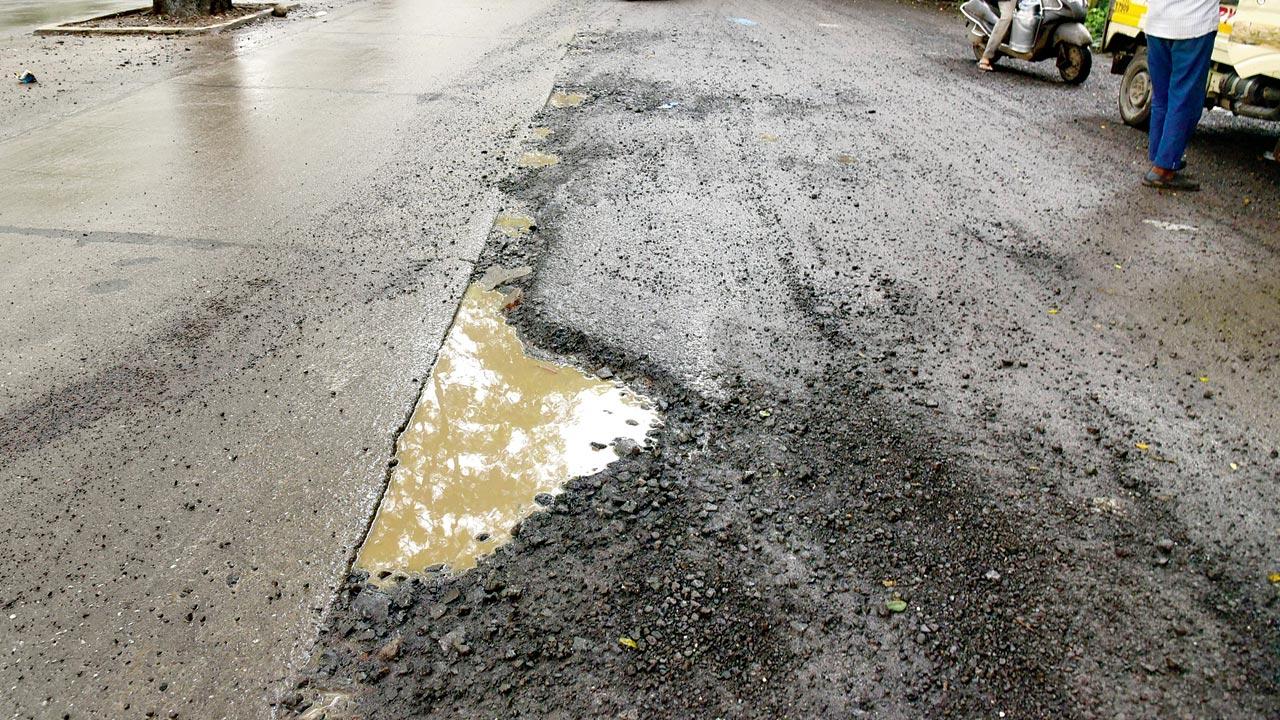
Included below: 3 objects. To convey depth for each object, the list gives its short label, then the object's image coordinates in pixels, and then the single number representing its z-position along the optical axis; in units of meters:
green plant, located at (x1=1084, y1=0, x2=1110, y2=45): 13.14
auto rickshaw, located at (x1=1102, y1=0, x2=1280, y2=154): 7.00
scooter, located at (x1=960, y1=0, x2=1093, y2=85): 10.12
